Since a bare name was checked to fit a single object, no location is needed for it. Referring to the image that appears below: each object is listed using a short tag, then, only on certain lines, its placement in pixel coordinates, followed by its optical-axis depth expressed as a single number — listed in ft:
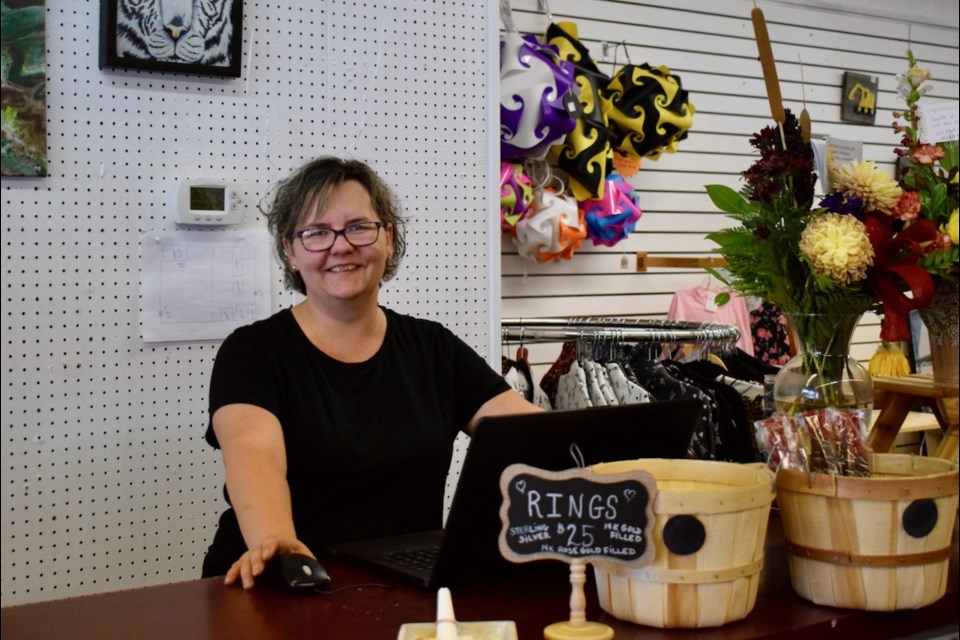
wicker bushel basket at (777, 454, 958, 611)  4.87
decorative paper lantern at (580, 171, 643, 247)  15.52
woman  7.01
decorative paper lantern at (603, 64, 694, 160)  15.17
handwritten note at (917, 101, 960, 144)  7.43
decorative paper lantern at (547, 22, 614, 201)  14.55
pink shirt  16.70
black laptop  5.05
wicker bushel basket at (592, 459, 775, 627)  4.49
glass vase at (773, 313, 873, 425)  5.74
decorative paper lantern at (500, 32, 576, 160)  13.38
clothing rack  11.28
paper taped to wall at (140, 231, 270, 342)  8.32
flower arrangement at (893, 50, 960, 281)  5.32
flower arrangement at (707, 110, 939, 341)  5.34
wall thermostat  8.52
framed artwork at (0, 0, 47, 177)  5.40
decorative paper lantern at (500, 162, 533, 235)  13.88
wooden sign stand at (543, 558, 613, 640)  4.43
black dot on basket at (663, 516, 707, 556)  4.49
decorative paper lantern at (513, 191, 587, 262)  14.58
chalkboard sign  4.44
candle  4.06
